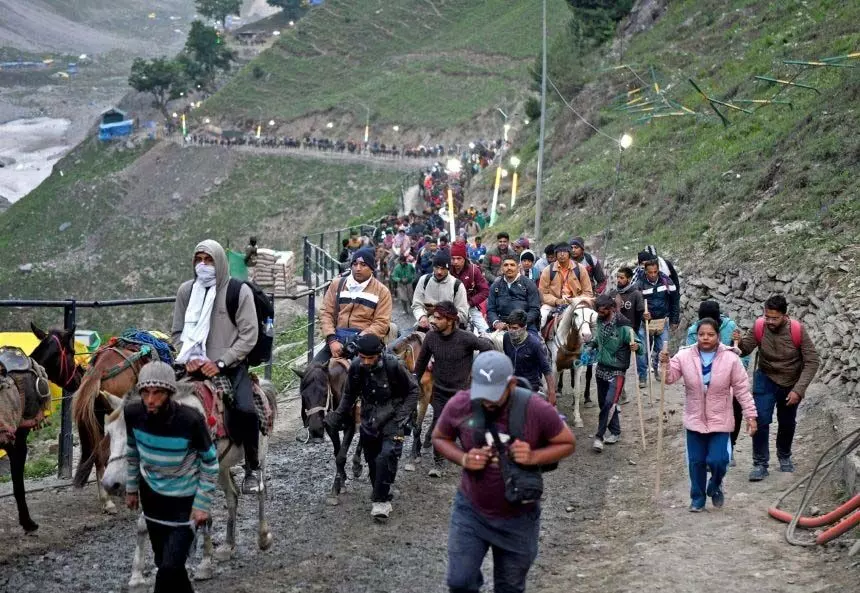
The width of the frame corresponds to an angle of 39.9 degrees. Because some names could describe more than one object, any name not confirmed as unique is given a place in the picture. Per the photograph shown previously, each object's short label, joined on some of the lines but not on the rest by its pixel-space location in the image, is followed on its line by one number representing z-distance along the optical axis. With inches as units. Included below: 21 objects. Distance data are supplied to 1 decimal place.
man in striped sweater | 308.0
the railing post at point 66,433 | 478.0
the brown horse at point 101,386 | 430.6
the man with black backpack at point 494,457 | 270.7
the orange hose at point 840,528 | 353.4
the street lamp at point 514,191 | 1700.7
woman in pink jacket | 404.8
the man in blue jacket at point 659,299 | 647.8
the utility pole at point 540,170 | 1192.3
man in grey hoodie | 379.9
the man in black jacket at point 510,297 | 556.1
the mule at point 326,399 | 459.5
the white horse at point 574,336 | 596.1
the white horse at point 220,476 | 323.3
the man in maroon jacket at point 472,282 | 602.2
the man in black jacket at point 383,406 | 432.1
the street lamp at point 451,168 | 1339.8
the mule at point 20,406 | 398.9
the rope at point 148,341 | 445.7
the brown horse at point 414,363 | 523.5
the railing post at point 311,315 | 668.0
